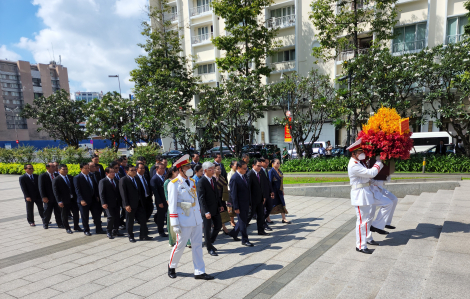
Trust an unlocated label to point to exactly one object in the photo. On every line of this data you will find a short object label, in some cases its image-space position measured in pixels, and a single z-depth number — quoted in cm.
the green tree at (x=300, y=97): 1702
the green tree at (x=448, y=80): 1255
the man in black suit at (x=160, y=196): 673
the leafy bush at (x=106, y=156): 1658
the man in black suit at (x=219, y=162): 787
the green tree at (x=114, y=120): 1889
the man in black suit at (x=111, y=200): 687
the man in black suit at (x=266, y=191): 678
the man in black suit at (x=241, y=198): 594
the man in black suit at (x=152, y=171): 816
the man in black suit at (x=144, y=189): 700
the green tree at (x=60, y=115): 2806
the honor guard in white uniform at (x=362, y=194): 518
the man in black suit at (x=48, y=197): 784
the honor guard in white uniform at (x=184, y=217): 449
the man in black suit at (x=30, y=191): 817
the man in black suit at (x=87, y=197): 711
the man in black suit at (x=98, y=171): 831
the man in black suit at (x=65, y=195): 741
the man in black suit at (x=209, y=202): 563
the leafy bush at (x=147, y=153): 1670
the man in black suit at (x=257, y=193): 640
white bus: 2005
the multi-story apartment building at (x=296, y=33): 2078
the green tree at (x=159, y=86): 1834
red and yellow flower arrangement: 533
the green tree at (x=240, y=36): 2020
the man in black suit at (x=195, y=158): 868
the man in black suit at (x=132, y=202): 656
